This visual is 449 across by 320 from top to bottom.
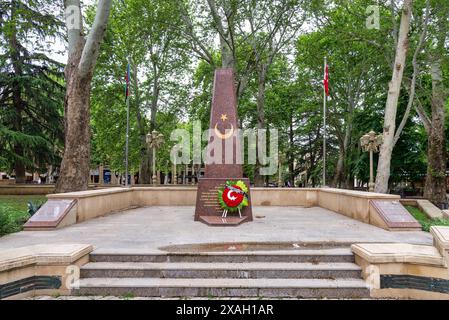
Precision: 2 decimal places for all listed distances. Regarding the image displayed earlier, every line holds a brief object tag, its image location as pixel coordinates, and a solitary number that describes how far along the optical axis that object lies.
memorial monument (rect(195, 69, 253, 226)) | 9.16
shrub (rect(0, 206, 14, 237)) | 7.08
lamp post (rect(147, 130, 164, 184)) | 19.11
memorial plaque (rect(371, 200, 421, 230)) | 7.60
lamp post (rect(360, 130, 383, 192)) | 16.78
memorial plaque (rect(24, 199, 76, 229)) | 7.65
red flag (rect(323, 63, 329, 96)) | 16.38
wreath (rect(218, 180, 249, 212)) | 9.13
